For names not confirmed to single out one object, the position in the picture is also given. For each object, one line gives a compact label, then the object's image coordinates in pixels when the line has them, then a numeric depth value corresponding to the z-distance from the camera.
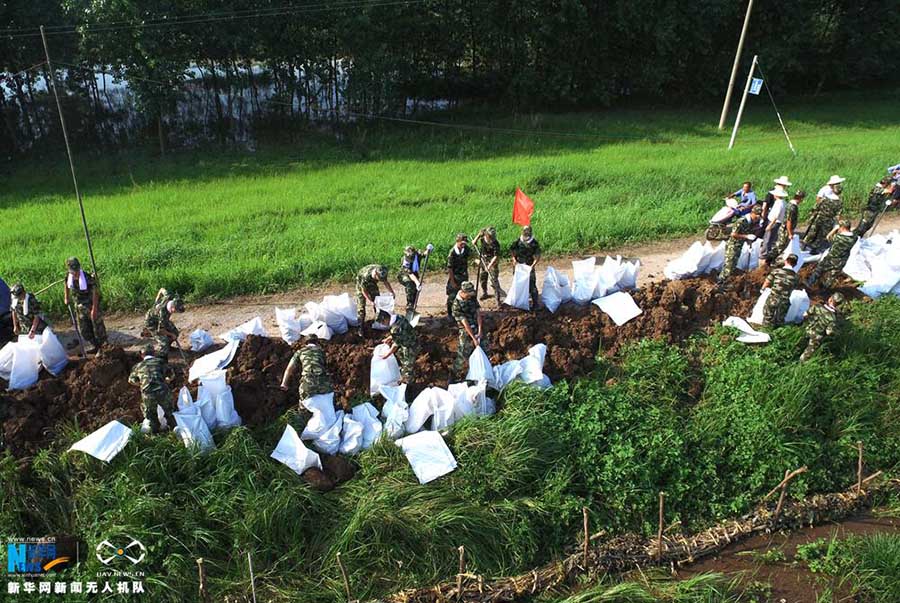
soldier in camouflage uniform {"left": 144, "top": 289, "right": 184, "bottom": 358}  6.55
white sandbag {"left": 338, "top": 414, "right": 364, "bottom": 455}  5.92
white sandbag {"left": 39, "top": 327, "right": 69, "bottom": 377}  6.72
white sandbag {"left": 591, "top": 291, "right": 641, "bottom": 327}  7.80
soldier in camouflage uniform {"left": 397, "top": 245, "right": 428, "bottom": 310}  7.72
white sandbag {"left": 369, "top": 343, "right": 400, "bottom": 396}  6.57
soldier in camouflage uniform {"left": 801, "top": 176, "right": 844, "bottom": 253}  9.85
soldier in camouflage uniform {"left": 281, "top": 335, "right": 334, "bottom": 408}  5.95
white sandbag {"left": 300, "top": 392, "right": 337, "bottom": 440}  5.87
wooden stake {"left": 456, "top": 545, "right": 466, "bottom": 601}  4.88
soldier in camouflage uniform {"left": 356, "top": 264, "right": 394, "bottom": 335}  7.40
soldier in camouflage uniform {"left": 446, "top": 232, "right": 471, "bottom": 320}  7.88
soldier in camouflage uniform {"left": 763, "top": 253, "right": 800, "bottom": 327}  7.33
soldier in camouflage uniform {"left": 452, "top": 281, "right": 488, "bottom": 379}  6.63
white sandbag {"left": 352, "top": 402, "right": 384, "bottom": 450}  6.02
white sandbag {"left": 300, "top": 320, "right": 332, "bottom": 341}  7.50
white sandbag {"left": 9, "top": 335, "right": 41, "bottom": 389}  6.54
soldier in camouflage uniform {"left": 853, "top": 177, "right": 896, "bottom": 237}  10.26
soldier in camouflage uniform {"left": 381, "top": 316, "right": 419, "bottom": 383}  6.39
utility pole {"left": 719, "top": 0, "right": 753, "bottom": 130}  17.45
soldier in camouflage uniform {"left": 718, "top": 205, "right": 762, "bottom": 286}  8.73
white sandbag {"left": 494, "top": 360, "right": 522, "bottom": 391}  6.67
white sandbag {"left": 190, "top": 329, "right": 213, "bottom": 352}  7.54
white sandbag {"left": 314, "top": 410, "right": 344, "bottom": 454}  5.89
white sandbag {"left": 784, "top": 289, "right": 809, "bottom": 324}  7.82
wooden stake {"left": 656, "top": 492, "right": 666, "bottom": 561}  5.28
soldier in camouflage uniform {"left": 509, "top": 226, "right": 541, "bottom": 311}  8.23
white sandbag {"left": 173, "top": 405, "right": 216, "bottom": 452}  5.69
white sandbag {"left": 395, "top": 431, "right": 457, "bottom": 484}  5.70
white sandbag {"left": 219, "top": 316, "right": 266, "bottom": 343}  7.49
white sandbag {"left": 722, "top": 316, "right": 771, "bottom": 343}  7.45
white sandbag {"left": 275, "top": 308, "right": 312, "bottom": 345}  7.57
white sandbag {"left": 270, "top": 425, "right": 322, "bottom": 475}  5.65
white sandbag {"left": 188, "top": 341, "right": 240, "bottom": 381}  6.82
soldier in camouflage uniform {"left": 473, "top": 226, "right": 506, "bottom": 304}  8.30
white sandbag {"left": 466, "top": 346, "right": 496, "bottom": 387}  6.52
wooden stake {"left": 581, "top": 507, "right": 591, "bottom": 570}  5.10
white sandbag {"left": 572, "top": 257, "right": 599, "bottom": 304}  8.28
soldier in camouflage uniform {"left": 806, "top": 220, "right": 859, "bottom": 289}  8.48
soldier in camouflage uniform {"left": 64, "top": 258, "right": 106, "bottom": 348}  7.18
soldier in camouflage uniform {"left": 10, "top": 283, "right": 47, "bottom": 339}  7.02
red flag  8.12
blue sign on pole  16.17
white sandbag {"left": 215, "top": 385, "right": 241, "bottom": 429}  6.01
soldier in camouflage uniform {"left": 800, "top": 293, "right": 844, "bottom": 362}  6.92
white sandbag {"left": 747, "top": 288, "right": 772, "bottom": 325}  7.79
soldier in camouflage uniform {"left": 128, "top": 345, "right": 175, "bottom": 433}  5.69
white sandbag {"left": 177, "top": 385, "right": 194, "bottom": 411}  5.89
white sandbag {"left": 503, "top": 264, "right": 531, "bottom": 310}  8.10
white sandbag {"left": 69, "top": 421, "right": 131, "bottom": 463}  5.40
